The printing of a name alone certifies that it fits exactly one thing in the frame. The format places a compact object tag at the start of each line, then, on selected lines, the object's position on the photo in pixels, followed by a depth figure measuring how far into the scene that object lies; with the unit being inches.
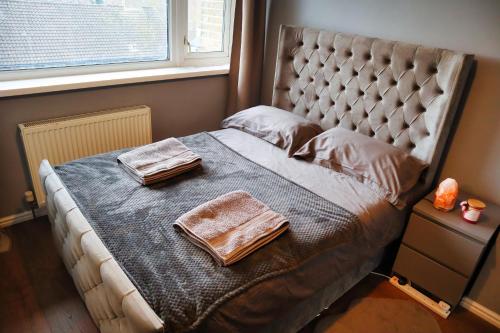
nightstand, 65.8
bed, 47.2
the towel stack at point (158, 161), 69.9
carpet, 68.7
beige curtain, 103.7
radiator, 82.3
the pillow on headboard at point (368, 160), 71.4
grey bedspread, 46.3
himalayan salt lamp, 69.5
